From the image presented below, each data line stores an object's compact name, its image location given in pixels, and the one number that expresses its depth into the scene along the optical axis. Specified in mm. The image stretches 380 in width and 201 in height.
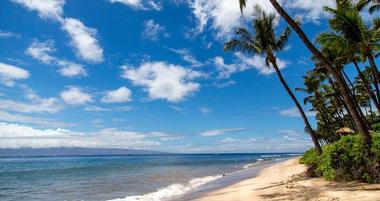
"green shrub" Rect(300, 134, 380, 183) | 12047
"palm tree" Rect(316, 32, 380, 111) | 17328
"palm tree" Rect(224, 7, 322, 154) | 22453
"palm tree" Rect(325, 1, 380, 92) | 16344
